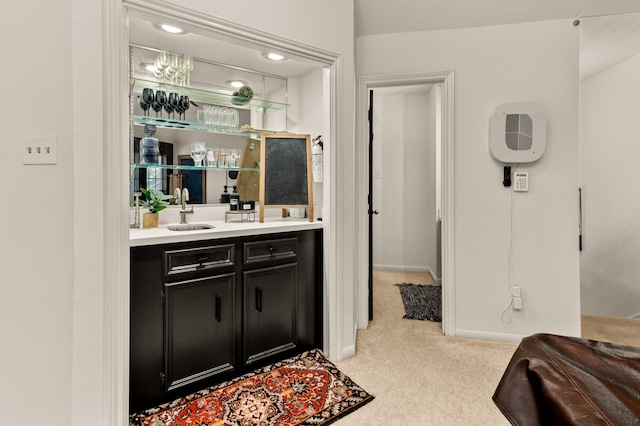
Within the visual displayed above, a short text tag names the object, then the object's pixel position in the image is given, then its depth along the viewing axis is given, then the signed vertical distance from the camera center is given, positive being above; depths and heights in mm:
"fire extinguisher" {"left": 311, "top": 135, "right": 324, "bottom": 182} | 2688 +396
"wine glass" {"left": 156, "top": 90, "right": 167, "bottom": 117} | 2240 +757
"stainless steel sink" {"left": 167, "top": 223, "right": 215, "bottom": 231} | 2202 -153
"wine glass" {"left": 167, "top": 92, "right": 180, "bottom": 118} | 2297 +762
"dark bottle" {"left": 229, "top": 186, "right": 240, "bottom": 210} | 2553 +32
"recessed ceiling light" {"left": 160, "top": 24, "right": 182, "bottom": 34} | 2141 +1194
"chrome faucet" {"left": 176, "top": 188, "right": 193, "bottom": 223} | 2391 -29
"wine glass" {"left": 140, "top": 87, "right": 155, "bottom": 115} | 2182 +739
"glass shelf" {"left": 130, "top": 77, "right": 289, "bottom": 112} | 2215 +847
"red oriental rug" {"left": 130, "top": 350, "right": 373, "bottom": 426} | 1646 -1097
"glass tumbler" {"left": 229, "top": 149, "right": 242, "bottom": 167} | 2631 +396
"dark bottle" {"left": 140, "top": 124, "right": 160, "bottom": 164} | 2279 +415
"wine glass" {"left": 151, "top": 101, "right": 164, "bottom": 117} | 2234 +695
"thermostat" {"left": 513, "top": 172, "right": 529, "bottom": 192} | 2547 +187
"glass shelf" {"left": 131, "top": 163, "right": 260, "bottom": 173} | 2263 +289
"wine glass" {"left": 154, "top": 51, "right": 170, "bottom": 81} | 2377 +1052
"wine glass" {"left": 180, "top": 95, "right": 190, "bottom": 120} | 2357 +758
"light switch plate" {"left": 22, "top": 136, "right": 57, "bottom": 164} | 1379 +243
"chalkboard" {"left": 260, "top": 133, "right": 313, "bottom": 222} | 2391 +253
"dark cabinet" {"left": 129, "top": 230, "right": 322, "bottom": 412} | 1689 -632
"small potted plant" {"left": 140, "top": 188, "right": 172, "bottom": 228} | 2131 -6
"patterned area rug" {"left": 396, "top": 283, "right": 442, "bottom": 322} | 3119 -1060
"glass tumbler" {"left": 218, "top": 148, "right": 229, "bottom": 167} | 2592 +383
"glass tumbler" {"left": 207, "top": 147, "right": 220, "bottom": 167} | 2541 +386
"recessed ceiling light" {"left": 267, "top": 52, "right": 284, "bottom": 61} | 2576 +1208
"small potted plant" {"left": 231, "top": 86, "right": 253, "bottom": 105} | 2625 +912
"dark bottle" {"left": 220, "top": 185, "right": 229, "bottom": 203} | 2650 +67
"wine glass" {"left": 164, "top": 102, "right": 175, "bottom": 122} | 2293 +703
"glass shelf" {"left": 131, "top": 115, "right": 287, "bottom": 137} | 2236 +606
